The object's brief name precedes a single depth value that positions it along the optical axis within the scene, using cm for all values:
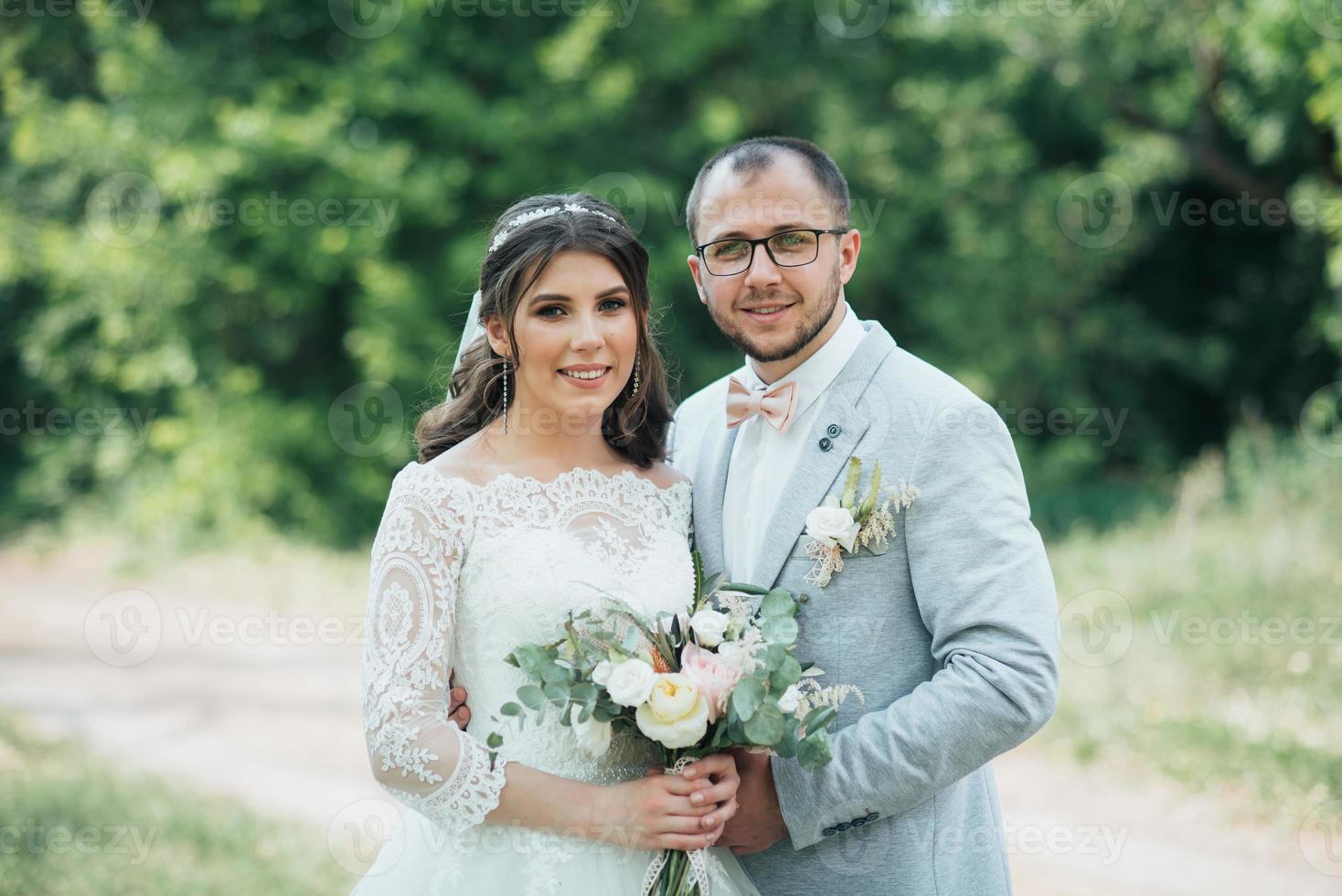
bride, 264
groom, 258
